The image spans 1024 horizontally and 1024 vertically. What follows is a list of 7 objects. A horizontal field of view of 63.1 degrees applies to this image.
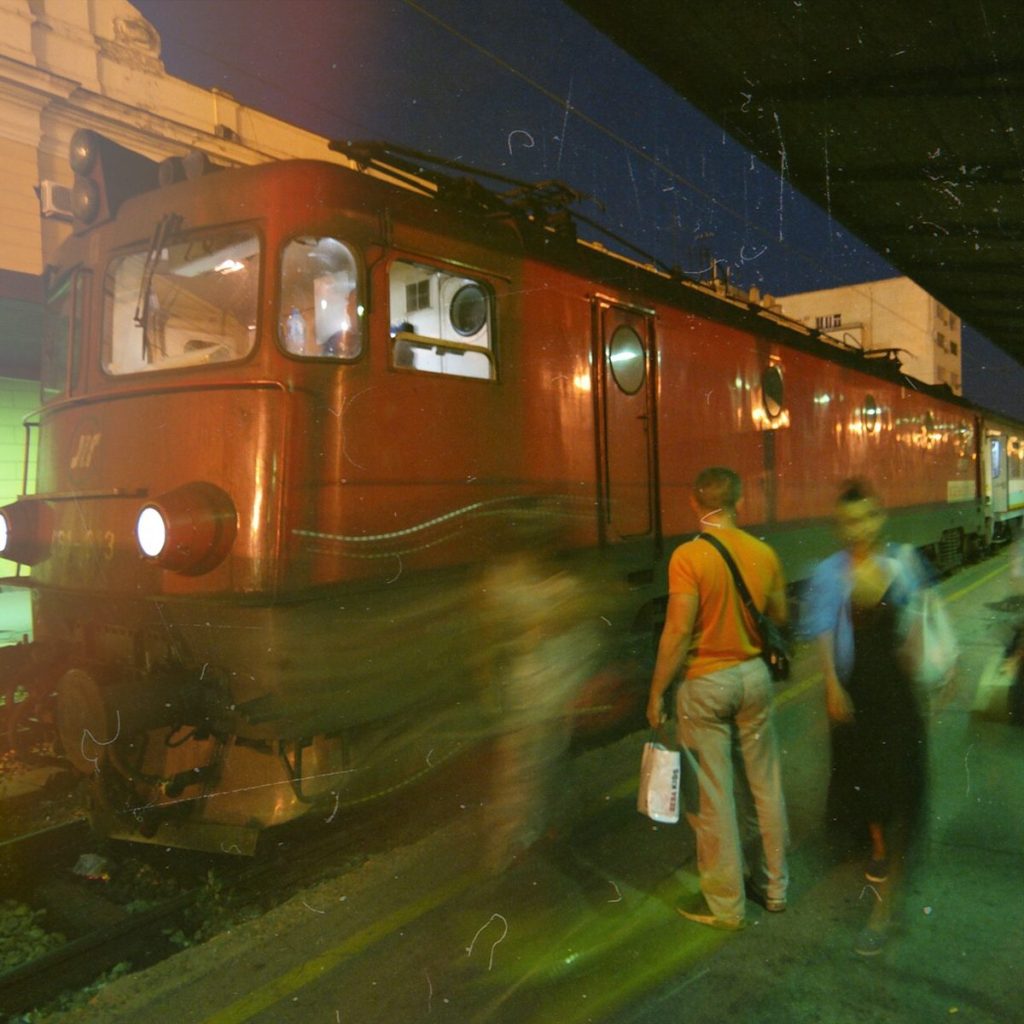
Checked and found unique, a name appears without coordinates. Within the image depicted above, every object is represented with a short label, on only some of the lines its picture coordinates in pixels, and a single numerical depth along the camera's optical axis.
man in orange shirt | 3.49
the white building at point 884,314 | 60.91
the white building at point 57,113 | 11.68
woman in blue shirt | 3.55
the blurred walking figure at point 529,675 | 4.79
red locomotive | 3.95
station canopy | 6.21
